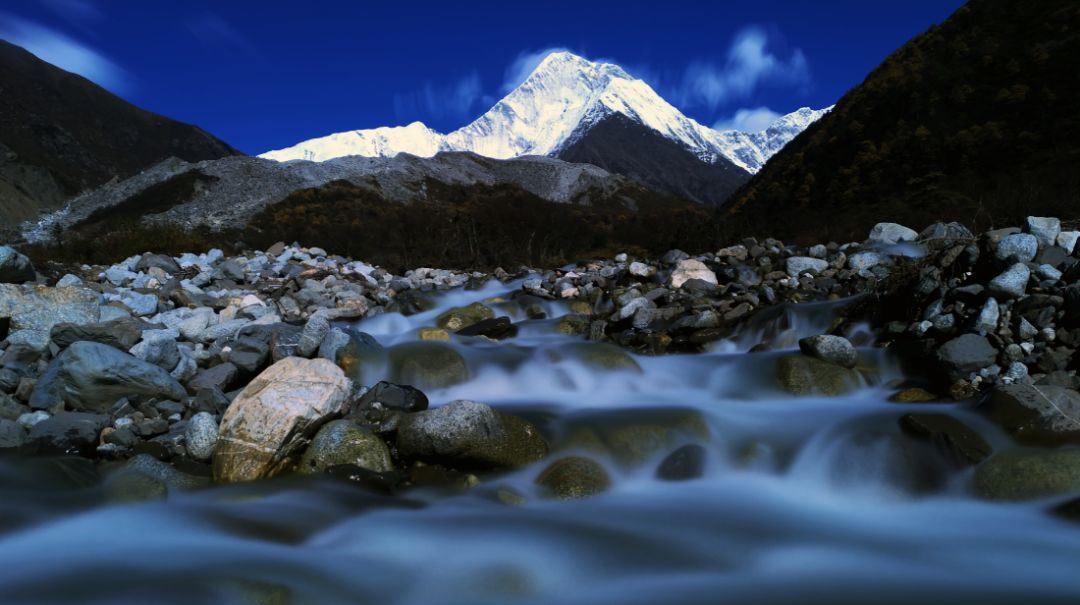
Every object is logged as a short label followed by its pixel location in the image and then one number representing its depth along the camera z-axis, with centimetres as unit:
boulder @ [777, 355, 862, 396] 598
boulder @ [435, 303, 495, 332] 993
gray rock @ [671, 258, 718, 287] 1022
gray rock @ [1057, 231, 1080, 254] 613
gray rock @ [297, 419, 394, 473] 462
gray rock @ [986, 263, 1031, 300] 551
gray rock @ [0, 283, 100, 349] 611
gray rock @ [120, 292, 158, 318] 821
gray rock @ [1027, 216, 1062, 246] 627
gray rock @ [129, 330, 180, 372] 597
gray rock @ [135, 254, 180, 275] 1171
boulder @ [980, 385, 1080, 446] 418
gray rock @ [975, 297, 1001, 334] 548
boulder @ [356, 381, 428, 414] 530
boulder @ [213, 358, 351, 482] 454
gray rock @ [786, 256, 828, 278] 1007
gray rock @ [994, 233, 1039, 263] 592
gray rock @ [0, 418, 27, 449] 480
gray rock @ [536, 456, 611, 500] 446
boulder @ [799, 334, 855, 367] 619
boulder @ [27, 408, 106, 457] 479
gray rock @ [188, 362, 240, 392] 582
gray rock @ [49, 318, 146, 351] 601
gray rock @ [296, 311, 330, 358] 648
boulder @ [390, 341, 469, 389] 645
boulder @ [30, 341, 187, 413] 524
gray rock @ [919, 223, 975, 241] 1060
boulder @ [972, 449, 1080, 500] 385
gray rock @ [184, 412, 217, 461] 475
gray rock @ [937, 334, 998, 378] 536
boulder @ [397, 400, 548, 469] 460
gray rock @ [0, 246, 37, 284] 802
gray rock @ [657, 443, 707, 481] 477
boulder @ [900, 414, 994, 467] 423
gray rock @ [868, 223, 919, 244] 1115
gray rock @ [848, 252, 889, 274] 966
